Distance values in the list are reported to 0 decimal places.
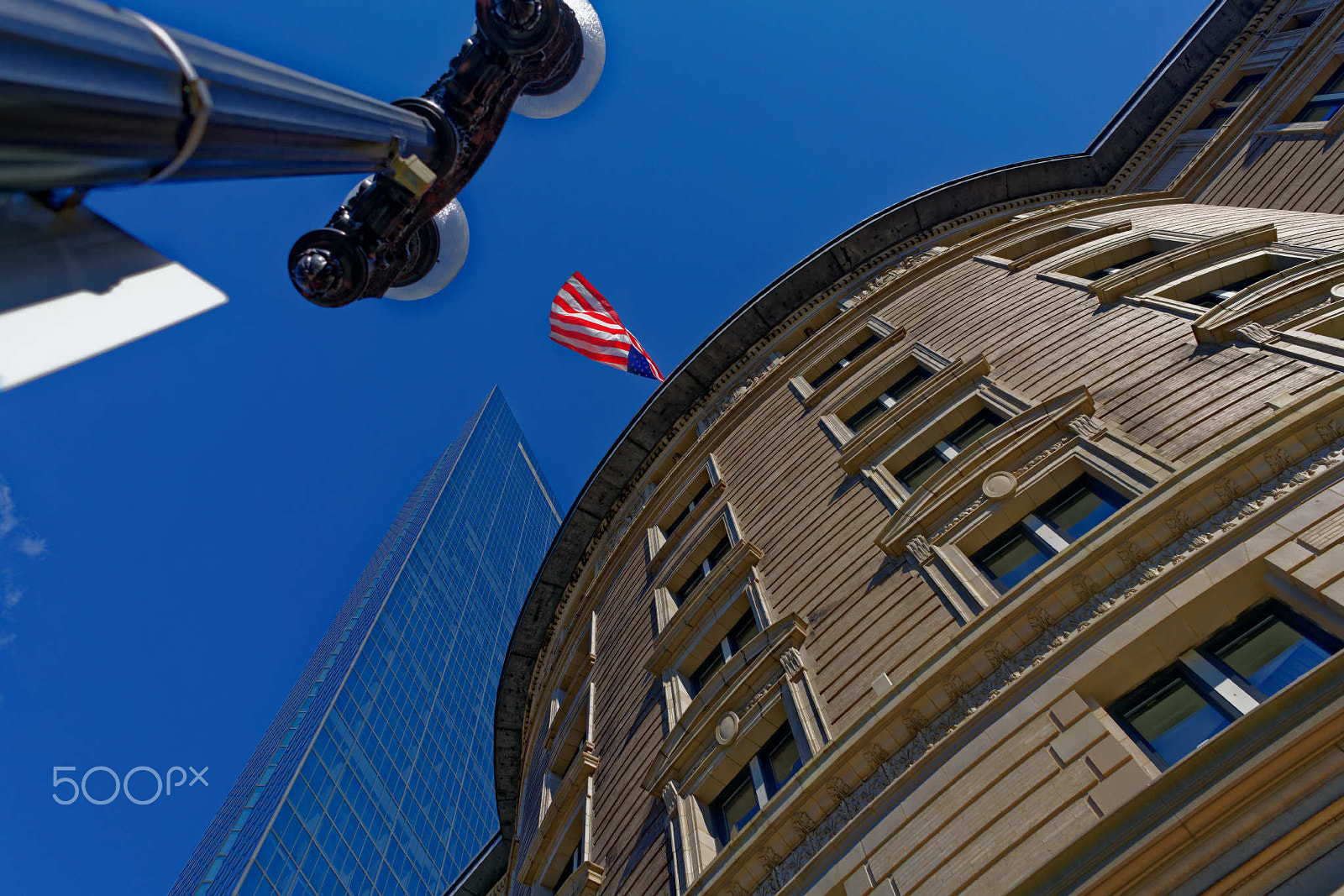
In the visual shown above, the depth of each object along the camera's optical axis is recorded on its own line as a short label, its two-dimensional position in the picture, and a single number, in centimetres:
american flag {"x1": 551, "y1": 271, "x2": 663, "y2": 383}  2520
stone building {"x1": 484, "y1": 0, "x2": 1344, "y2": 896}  824
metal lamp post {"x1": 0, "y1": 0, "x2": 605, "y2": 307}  317
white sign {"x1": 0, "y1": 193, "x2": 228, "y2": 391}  298
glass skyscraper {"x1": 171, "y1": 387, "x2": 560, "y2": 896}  5991
